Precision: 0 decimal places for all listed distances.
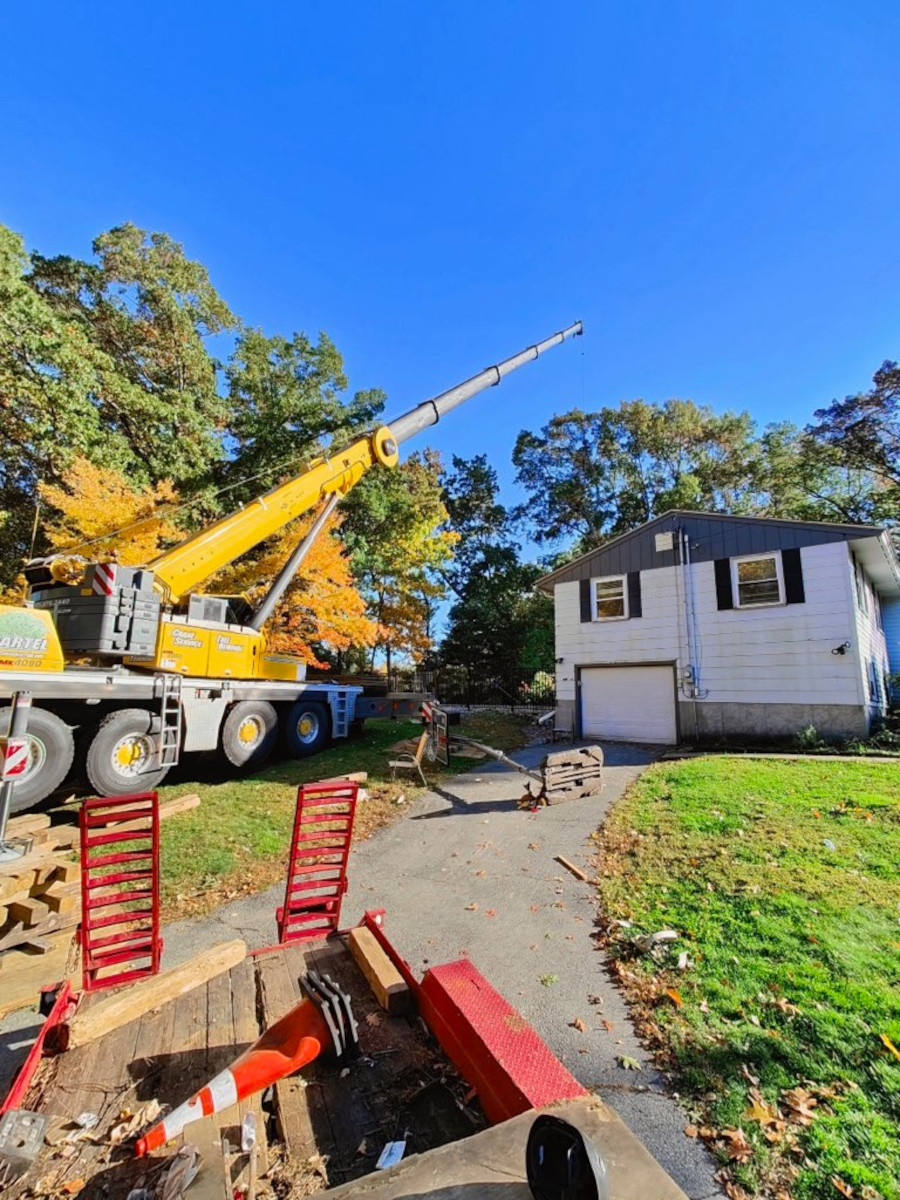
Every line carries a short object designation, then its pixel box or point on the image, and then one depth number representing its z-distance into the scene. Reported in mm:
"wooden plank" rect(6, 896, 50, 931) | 3828
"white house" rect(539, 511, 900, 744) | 11828
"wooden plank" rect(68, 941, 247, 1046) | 2365
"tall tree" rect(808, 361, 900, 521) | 23227
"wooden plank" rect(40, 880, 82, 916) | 3990
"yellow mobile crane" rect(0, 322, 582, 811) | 6988
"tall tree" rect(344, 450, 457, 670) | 23219
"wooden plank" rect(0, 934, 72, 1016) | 3283
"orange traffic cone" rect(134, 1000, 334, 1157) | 1815
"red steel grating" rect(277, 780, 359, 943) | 3545
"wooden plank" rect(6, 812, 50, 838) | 5230
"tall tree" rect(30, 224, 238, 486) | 18047
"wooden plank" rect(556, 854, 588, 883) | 5652
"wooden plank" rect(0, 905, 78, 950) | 3666
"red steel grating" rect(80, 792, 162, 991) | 3084
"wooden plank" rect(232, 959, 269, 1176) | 1840
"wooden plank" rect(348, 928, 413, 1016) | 2518
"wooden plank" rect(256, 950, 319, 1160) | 1889
